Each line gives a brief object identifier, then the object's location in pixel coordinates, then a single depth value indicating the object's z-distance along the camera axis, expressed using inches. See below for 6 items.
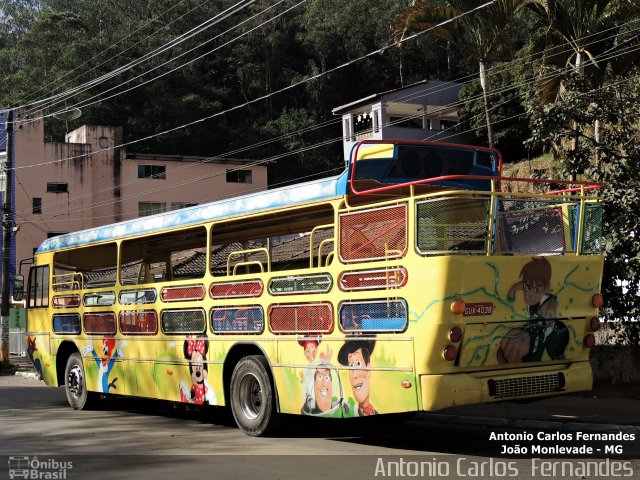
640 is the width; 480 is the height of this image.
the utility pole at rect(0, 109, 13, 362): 1096.2
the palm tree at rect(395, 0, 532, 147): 944.3
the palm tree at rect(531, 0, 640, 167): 823.7
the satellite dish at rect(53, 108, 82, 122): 1285.7
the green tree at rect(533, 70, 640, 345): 526.6
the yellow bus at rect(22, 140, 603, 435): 353.1
